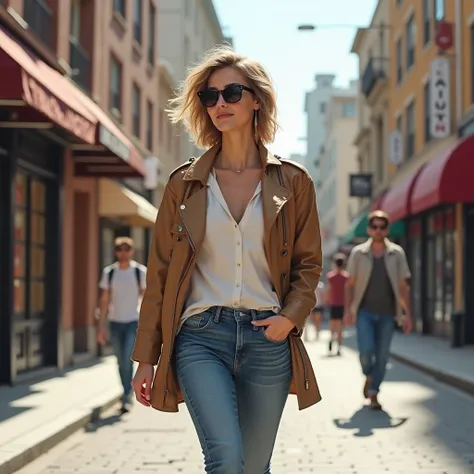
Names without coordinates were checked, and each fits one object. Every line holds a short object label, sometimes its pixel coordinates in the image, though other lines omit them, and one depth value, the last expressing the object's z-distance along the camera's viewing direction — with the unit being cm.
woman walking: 342
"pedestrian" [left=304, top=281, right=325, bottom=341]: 2473
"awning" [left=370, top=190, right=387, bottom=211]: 2916
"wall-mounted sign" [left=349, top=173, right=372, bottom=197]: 3597
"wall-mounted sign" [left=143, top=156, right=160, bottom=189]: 2119
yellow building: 1912
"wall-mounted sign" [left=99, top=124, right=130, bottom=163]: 1251
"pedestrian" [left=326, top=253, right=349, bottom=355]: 1930
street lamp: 2570
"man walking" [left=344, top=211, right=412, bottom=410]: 946
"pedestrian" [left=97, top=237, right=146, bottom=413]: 988
